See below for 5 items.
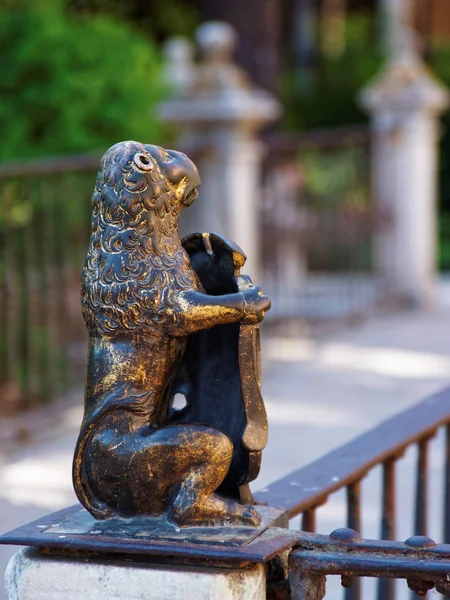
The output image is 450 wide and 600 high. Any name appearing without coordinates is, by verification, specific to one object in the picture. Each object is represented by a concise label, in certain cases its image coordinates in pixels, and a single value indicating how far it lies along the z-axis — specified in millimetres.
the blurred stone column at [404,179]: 16619
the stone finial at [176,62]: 21051
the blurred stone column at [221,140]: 12791
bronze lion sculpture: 2884
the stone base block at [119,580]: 2678
